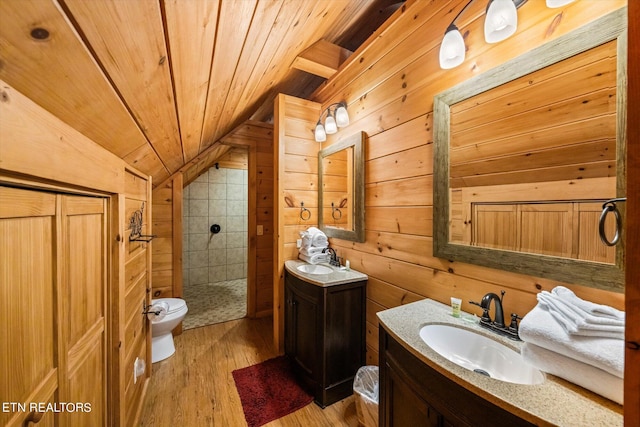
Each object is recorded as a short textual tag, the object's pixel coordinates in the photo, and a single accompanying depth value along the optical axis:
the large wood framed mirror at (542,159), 0.74
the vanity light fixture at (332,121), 1.90
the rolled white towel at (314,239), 2.11
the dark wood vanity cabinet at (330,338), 1.58
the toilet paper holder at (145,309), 1.58
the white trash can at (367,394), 1.31
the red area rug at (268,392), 1.52
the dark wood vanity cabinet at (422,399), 0.65
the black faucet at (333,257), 2.02
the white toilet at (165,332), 1.99
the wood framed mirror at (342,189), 1.79
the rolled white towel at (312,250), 2.09
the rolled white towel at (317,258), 2.07
